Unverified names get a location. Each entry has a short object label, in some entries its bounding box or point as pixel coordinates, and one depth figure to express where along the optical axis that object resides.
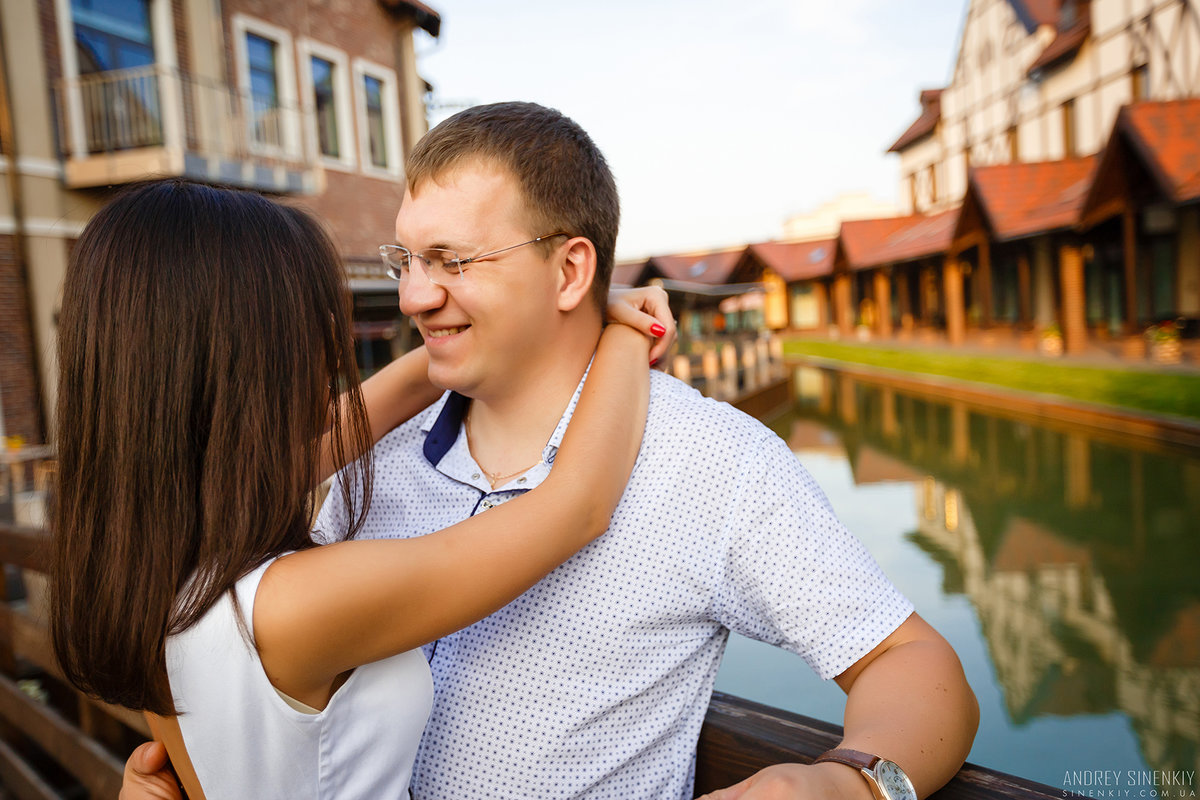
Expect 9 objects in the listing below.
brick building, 9.21
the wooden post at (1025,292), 21.27
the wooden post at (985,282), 20.16
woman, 1.08
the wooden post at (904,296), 30.64
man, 1.34
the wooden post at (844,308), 32.03
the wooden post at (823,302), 38.06
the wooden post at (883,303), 28.56
